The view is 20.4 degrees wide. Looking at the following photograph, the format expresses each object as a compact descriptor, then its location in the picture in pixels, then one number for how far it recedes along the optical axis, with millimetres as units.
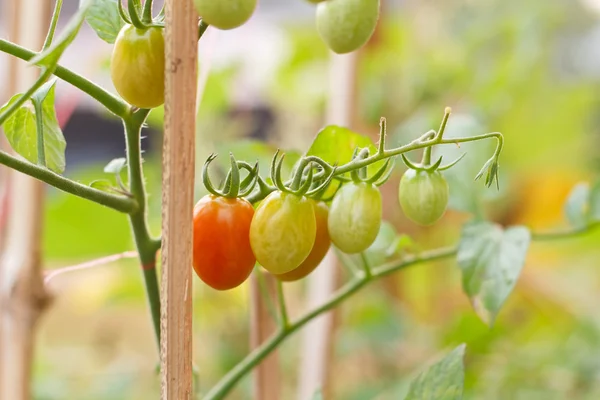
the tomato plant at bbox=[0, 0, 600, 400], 559
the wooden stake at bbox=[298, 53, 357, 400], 977
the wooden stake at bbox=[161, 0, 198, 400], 542
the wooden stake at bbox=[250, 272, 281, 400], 761
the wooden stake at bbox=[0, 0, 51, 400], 783
